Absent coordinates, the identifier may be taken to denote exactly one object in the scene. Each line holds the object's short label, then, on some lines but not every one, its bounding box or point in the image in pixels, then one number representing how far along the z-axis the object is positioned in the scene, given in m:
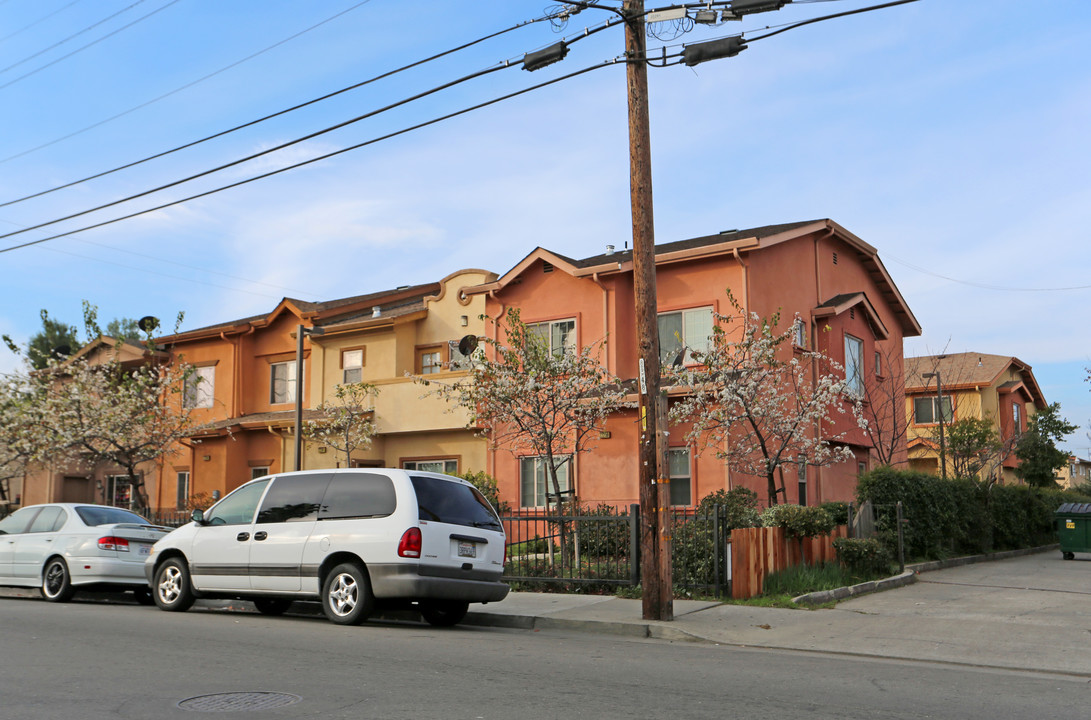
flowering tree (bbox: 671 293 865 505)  18.38
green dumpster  22.89
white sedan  14.07
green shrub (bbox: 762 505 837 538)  14.46
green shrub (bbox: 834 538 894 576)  15.40
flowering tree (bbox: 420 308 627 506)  17.78
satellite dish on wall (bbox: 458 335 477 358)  26.58
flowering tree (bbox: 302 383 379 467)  26.05
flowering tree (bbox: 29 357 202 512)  24.38
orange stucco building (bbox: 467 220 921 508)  21.61
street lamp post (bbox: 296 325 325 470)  22.38
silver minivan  10.95
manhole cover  6.49
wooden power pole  11.71
